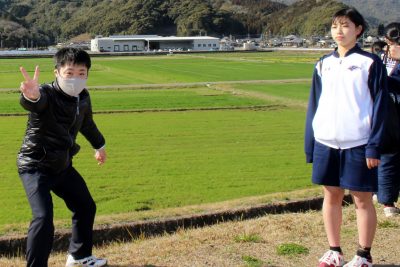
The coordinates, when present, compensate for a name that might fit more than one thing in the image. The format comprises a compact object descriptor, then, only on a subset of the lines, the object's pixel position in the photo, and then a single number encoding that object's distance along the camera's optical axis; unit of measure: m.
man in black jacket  3.51
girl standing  3.53
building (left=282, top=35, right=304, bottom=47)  139.38
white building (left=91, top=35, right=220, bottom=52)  113.81
